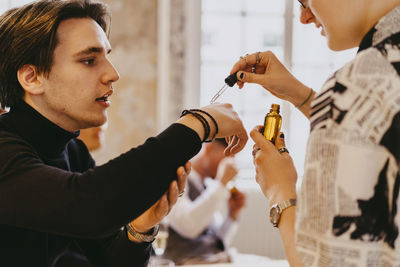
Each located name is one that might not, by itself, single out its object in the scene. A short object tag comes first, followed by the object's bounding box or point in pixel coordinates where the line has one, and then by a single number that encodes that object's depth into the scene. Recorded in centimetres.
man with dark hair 83
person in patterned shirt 69
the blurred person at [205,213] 277
